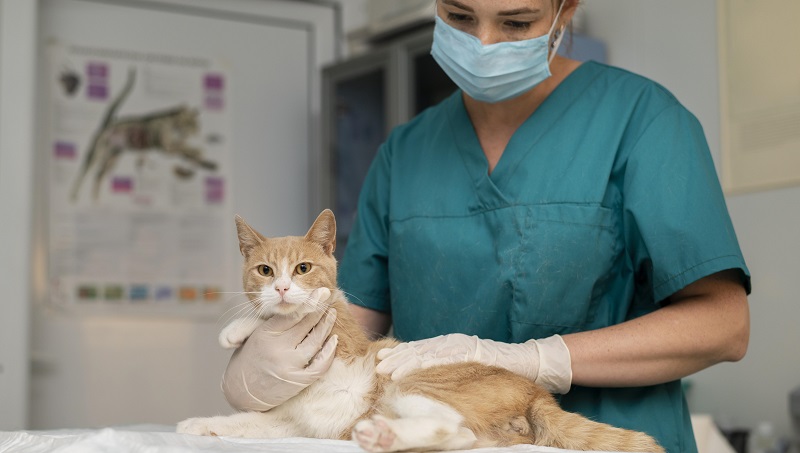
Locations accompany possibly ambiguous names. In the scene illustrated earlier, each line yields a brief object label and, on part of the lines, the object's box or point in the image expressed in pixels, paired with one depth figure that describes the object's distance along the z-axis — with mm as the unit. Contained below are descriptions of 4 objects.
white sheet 950
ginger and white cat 1075
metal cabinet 3174
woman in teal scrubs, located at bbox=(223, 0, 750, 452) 1286
